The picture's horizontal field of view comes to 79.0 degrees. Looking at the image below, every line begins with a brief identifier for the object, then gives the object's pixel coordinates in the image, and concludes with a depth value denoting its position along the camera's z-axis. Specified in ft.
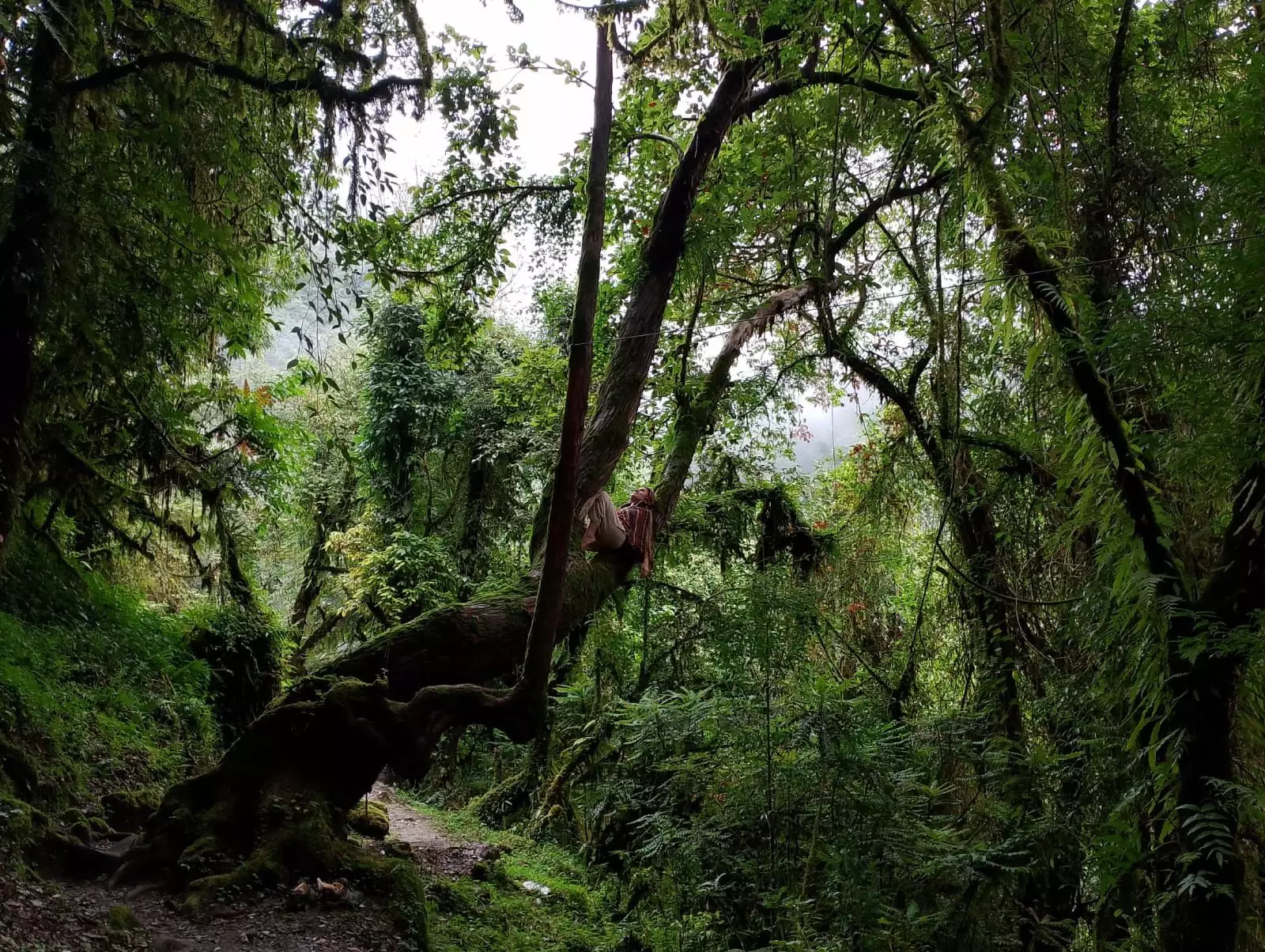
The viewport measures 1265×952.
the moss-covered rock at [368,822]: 20.20
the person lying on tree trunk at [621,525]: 17.66
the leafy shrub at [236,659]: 23.94
